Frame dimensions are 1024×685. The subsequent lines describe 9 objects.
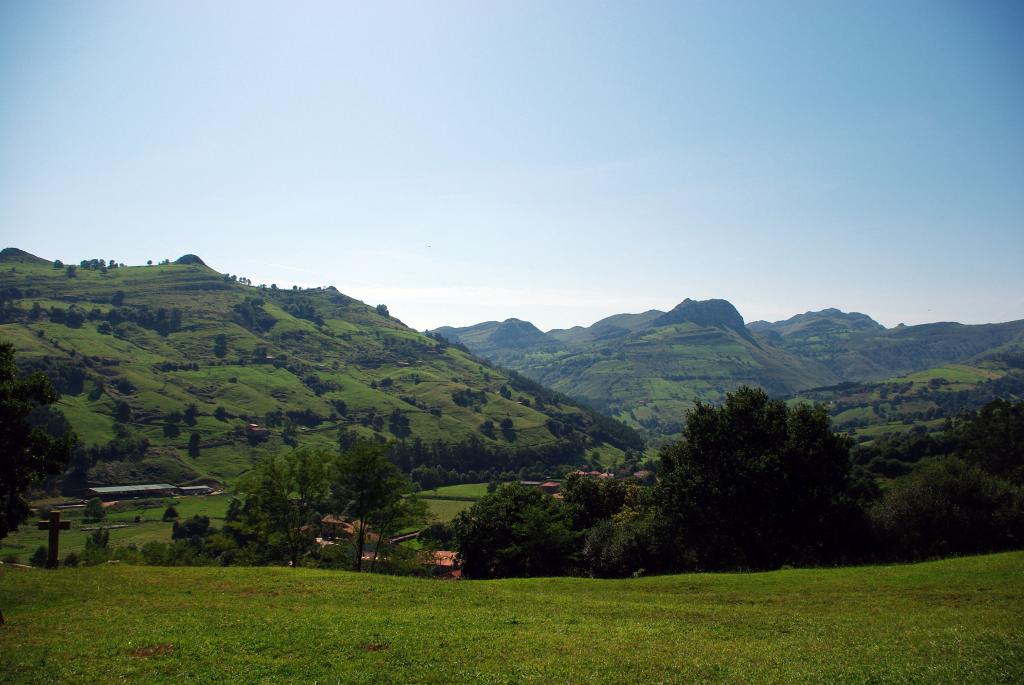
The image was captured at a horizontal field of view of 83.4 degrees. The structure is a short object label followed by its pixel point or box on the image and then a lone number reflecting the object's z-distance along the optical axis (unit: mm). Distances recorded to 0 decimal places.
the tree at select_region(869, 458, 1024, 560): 40719
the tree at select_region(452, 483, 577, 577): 52094
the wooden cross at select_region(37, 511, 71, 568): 34281
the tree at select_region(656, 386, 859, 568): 48469
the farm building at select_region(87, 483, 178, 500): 174250
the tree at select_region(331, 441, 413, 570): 48844
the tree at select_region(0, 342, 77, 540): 26750
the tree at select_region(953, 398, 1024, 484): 84125
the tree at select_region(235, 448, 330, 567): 48906
